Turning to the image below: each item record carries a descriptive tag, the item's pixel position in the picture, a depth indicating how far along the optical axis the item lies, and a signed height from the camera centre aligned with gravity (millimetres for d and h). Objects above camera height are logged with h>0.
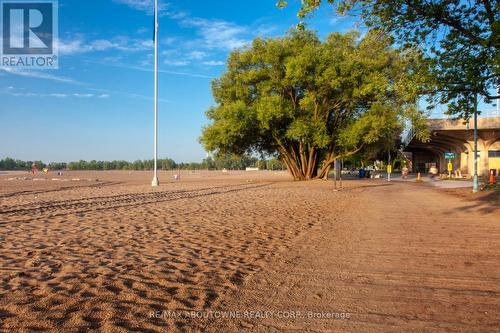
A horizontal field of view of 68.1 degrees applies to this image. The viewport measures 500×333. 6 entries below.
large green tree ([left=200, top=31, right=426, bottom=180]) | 30859 +5712
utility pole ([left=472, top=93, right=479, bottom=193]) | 21366 +9
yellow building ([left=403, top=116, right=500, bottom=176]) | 42500 +3601
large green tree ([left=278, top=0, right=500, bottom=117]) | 11227 +4249
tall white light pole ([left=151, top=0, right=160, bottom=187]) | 28211 +3853
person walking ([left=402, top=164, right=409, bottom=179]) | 44406 -709
